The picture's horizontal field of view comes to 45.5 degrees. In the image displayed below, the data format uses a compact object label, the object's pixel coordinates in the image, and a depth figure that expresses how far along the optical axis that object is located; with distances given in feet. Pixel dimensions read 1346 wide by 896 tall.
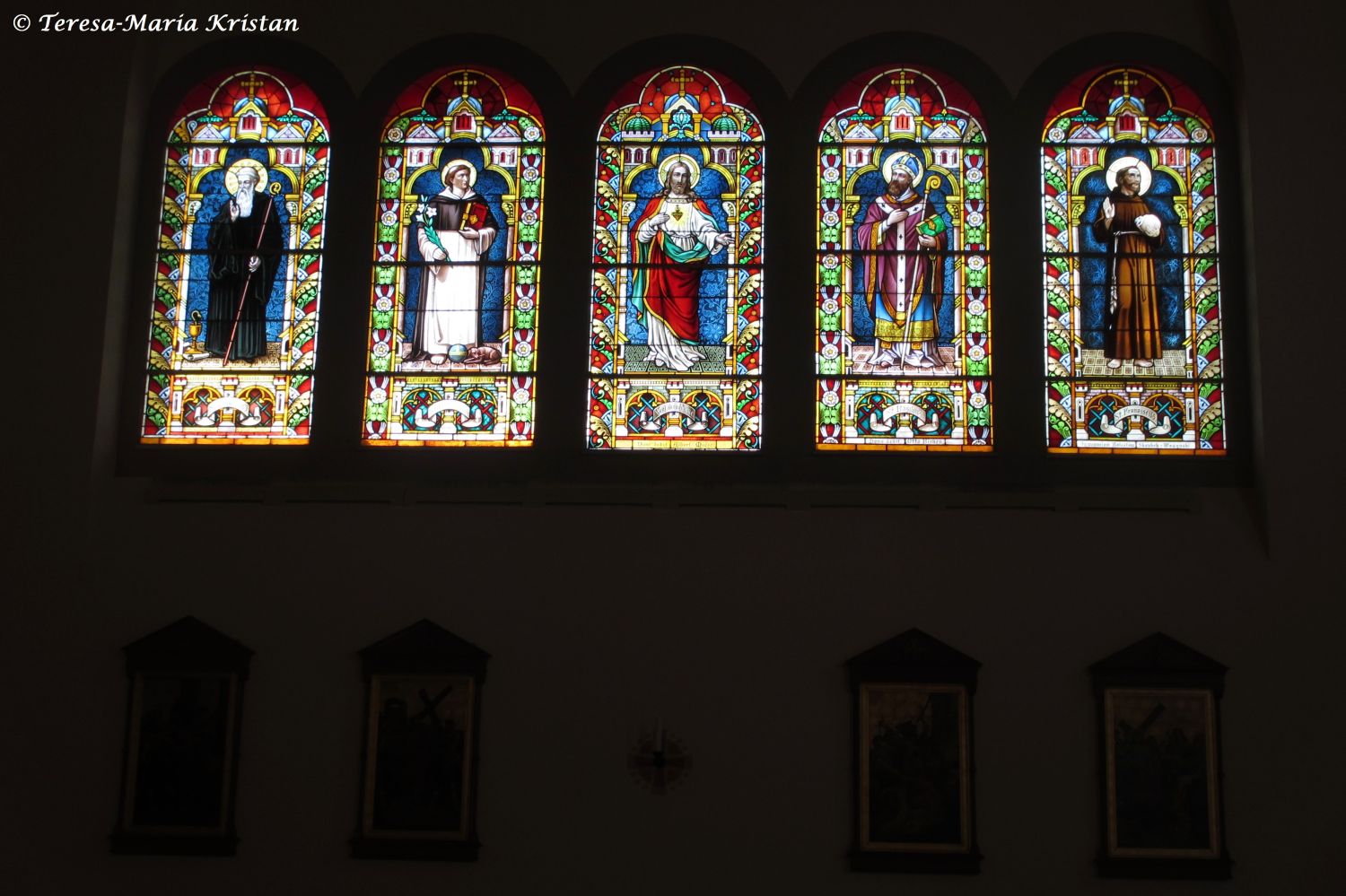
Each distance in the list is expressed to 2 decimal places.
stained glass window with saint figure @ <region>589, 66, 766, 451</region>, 31.50
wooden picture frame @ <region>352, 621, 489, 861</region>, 29.09
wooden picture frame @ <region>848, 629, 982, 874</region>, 28.66
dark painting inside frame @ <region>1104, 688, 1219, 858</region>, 28.53
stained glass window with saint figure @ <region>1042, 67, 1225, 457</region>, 31.22
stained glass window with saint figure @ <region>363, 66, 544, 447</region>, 31.78
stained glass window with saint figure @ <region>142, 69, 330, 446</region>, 31.99
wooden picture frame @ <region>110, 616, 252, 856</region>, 29.25
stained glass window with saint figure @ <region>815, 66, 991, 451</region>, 31.37
